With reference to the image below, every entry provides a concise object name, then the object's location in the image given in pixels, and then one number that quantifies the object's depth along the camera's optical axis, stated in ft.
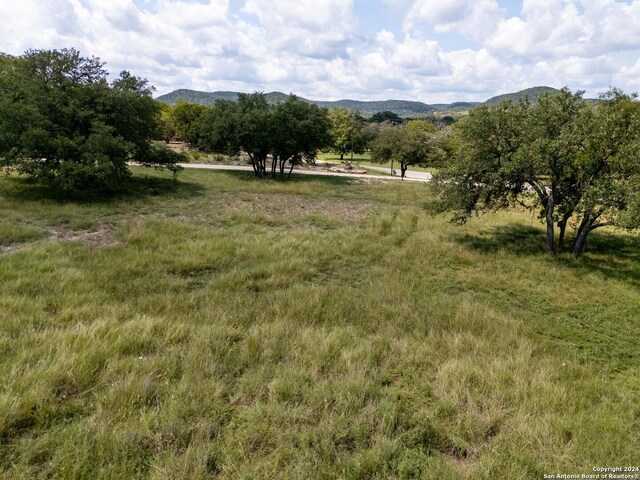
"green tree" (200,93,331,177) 102.22
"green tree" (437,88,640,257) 36.91
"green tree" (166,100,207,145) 197.89
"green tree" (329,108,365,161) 231.30
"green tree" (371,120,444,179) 136.15
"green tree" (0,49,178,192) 56.54
